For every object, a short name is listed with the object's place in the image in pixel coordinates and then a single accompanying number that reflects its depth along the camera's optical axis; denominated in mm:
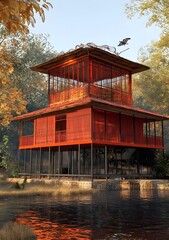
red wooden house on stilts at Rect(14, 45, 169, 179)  27734
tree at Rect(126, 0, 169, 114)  36531
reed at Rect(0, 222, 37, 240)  6879
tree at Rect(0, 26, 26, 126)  26444
